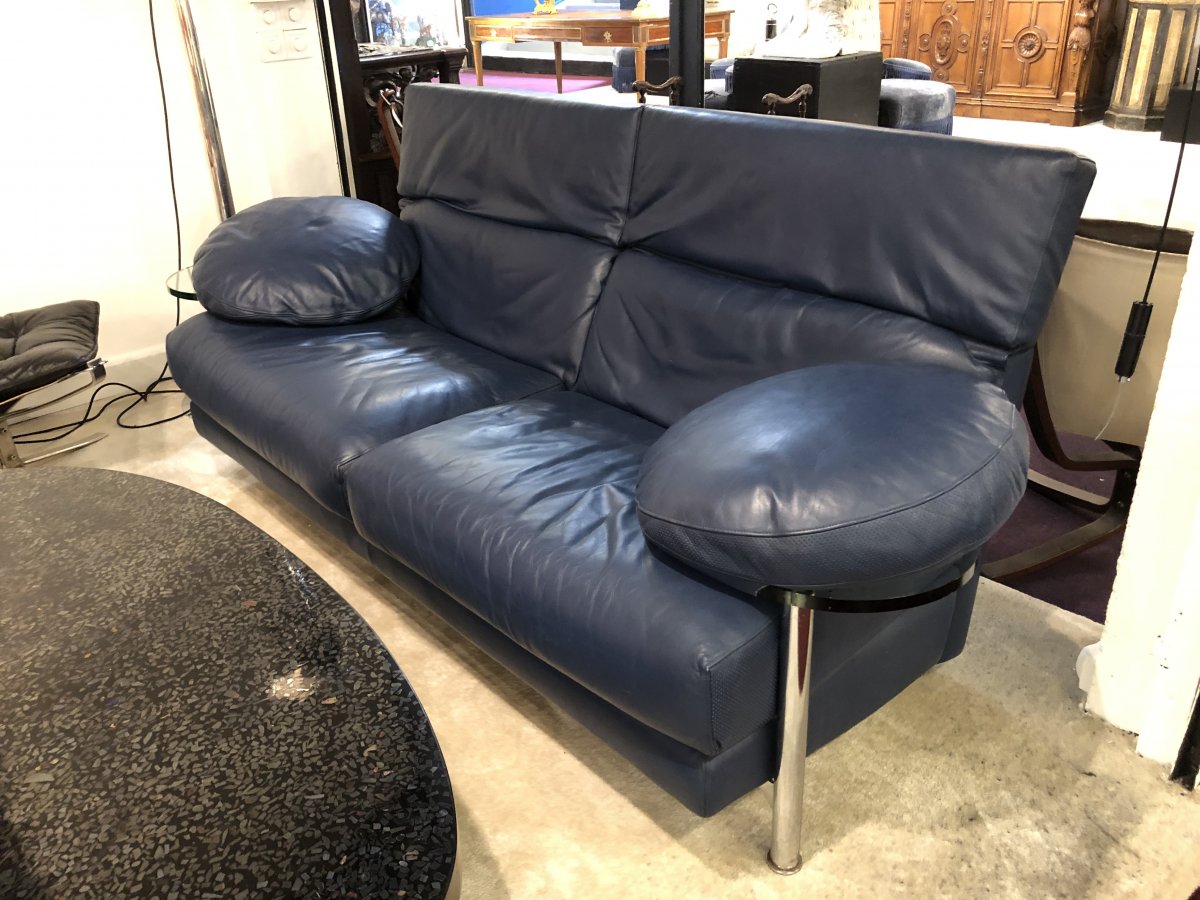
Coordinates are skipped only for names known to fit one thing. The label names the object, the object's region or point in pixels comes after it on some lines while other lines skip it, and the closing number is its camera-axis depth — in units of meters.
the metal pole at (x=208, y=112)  2.71
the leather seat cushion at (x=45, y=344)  2.31
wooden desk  2.81
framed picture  3.58
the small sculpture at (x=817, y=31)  2.57
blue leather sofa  1.17
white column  1.41
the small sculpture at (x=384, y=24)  3.56
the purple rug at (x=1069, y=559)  1.93
